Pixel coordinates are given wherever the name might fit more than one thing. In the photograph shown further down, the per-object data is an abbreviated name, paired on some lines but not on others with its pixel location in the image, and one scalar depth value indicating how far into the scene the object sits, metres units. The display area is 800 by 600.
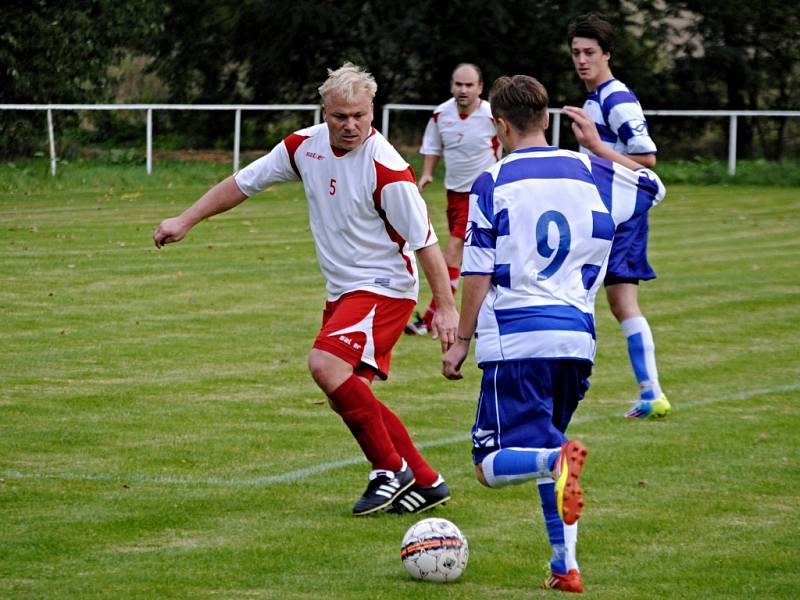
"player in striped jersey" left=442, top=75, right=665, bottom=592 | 10.52
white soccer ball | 10.85
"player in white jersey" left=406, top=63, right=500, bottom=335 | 25.87
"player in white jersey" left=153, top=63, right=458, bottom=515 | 12.66
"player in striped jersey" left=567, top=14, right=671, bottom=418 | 17.36
